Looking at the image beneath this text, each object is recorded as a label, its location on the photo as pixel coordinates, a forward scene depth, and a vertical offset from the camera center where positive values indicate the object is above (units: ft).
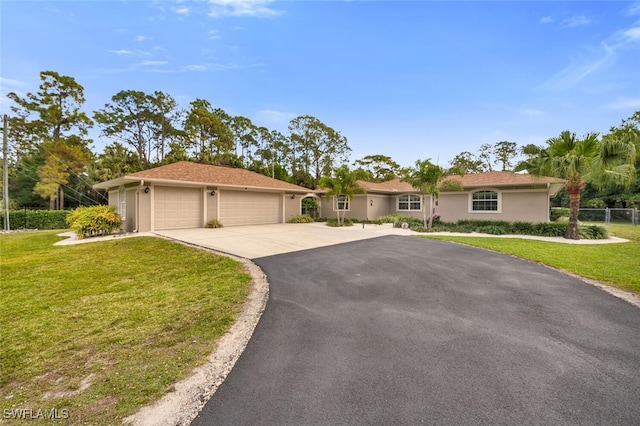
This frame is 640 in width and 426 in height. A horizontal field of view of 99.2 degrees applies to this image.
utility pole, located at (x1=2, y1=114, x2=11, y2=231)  54.17 +8.81
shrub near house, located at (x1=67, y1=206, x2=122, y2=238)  40.70 -1.65
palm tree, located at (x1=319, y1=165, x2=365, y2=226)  64.03 +6.34
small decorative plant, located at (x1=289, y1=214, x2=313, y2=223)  67.53 -2.46
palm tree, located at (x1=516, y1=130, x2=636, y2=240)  35.60 +6.35
